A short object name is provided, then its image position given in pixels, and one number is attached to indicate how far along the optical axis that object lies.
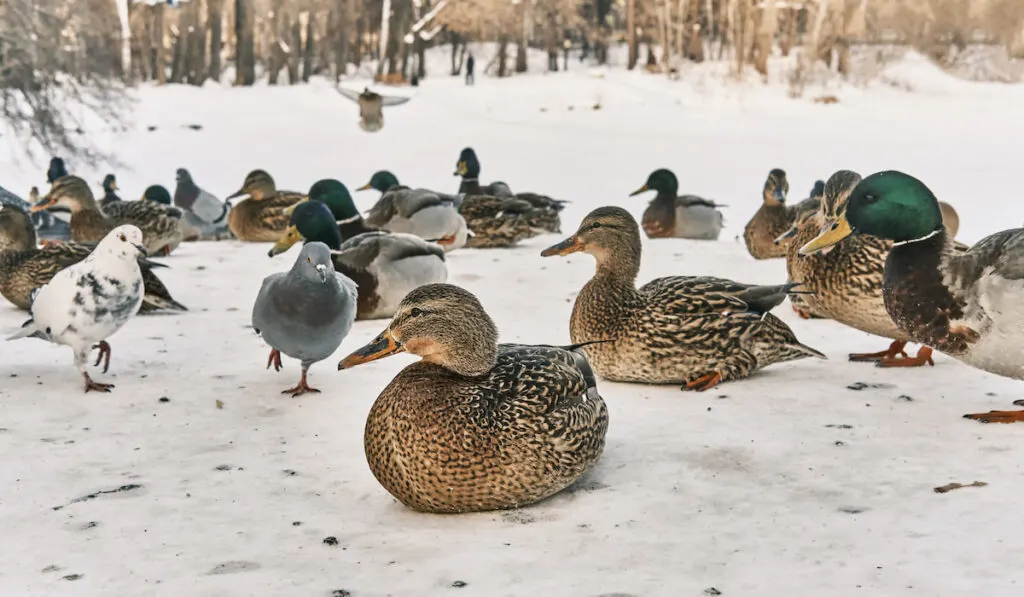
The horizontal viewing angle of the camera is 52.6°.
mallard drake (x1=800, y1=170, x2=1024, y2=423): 3.49
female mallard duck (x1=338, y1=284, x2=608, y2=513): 2.88
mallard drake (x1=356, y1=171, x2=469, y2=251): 7.91
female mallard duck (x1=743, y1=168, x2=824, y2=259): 7.80
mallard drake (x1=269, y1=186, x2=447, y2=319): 5.55
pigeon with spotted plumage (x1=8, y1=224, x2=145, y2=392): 4.29
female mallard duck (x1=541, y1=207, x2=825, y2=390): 4.27
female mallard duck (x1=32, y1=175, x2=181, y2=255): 7.29
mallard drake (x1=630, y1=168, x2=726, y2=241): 9.48
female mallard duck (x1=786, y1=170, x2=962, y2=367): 4.55
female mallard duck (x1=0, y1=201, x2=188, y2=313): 5.59
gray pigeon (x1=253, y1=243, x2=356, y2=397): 4.23
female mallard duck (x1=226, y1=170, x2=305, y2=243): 9.05
